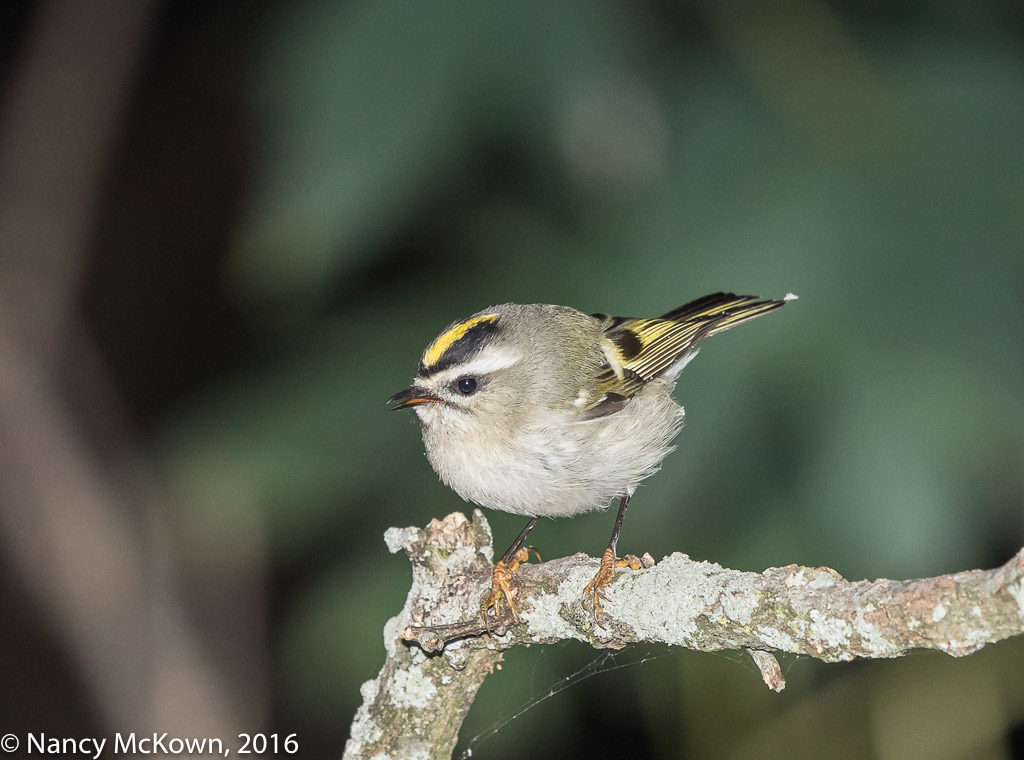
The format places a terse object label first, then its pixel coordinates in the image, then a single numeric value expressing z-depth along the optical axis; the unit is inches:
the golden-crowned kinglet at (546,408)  141.6
